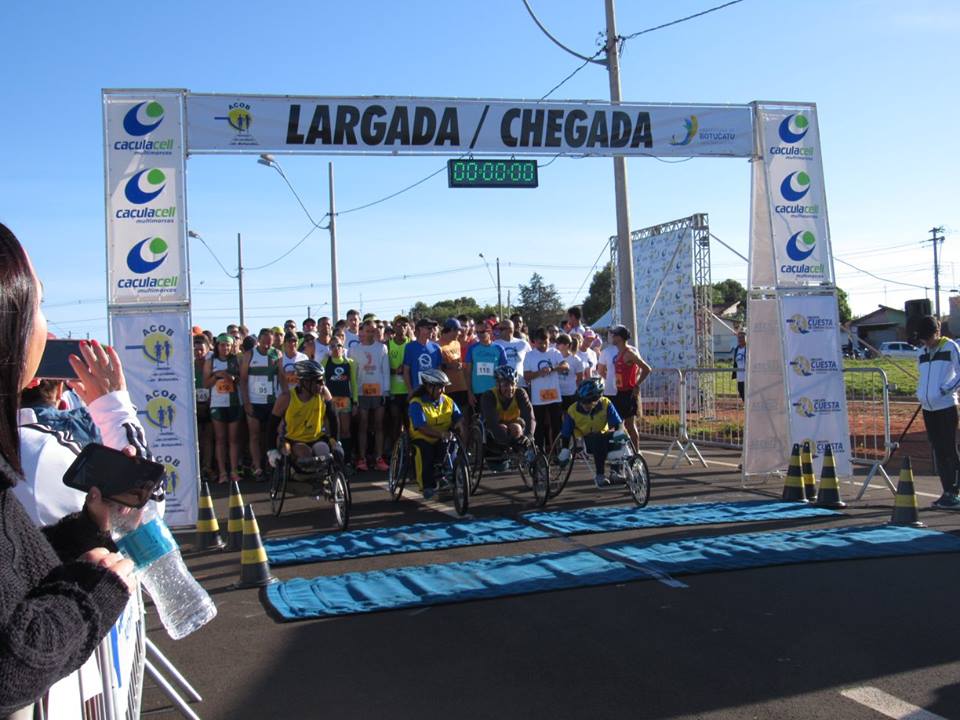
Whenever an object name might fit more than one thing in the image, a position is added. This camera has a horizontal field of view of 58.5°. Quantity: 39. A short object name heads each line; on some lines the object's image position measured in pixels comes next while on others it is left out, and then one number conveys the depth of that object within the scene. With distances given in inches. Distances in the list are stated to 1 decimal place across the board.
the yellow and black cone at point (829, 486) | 364.8
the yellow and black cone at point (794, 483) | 382.3
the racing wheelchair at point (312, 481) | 348.8
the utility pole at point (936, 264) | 2901.3
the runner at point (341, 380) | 491.8
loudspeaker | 403.4
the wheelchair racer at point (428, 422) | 380.2
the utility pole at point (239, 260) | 1951.3
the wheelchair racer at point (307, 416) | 367.6
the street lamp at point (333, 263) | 1074.7
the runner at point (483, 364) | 480.1
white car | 2071.9
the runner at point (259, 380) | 487.8
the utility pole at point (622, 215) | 609.9
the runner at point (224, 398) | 490.6
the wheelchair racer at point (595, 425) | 380.2
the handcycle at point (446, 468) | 365.1
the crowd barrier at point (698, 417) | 550.0
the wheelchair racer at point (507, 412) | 401.7
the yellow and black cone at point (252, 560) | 272.5
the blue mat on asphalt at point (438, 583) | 245.0
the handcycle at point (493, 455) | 399.5
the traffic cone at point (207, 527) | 326.6
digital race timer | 417.1
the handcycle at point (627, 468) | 371.2
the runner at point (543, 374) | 481.7
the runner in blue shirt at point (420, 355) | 479.8
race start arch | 342.6
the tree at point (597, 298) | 2839.6
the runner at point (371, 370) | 506.3
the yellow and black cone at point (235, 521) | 311.1
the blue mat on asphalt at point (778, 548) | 276.4
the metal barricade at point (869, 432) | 401.4
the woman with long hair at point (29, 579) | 65.6
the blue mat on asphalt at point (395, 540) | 308.4
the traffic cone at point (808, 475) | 382.0
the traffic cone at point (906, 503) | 328.5
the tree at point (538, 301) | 2783.0
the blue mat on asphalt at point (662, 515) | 339.6
